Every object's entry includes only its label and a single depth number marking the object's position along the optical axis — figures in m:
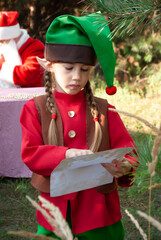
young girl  1.99
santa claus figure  3.61
